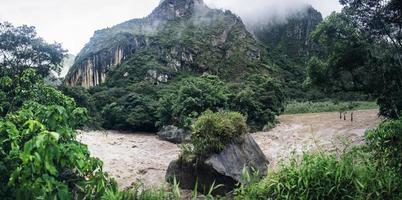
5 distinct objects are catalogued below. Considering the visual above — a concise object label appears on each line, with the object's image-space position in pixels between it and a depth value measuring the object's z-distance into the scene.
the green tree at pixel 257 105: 22.97
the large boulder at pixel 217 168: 9.41
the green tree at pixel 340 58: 16.14
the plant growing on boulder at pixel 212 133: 9.84
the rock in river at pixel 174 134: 19.97
